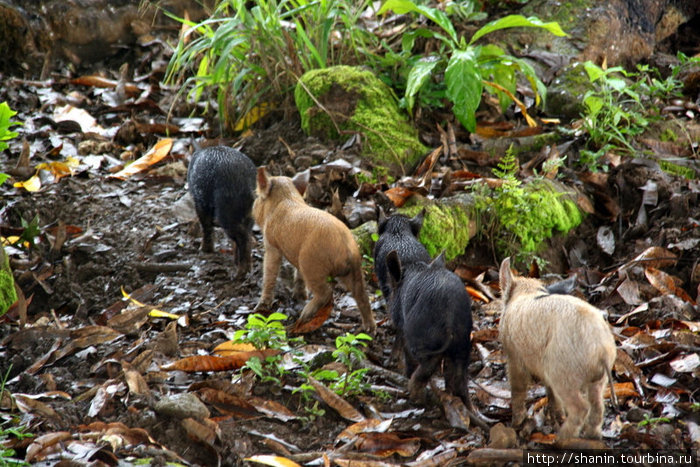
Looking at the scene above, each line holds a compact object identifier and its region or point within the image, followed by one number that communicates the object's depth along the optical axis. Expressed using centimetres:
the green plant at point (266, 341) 790
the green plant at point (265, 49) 1307
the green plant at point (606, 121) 1264
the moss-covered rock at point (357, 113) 1295
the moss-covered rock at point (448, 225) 1087
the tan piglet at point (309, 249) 904
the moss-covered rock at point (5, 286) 934
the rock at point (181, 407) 701
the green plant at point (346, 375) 773
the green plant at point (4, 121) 840
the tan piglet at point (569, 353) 635
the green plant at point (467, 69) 1245
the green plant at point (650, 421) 702
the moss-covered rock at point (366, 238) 1079
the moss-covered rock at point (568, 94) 1428
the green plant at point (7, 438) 616
